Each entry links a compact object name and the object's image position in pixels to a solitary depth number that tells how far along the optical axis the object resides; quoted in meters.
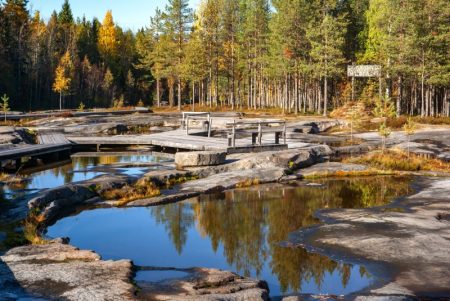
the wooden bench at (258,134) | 29.06
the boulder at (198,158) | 25.05
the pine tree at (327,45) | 57.56
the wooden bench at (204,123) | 35.78
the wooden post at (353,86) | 63.24
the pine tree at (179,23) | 75.12
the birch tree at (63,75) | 74.44
